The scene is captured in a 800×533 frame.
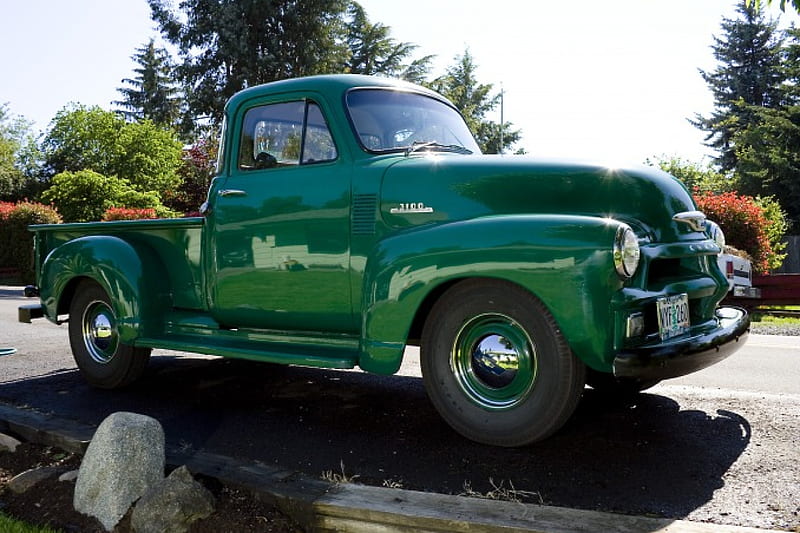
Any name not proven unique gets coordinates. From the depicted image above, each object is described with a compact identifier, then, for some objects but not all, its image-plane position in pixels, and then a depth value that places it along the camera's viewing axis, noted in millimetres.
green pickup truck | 3414
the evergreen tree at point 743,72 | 38531
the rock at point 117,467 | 3252
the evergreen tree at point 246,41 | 30000
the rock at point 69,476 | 3605
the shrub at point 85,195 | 26625
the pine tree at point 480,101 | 46625
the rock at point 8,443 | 4160
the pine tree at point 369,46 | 36969
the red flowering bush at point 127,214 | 21789
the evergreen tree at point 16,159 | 43281
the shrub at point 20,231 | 22906
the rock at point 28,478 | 3584
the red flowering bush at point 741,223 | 14492
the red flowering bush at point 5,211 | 23203
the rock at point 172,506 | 3014
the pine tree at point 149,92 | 48750
